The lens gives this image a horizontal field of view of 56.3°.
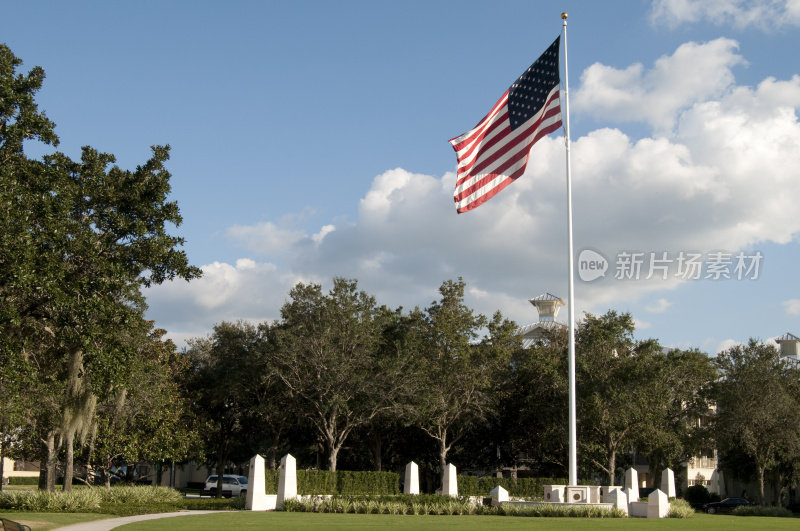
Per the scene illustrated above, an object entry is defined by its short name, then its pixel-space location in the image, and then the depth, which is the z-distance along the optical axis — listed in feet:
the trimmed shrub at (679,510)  103.14
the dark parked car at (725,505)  169.68
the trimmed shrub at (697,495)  201.56
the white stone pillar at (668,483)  133.90
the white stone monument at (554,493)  94.63
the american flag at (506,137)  78.33
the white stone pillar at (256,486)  97.91
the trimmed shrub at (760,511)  141.79
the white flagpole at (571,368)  86.99
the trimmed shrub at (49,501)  80.48
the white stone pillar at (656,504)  99.14
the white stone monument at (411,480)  117.60
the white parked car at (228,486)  173.27
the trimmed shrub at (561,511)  88.12
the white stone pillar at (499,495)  106.52
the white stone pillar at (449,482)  116.67
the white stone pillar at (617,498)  97.66
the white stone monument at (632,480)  126.66
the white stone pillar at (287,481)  100.83
